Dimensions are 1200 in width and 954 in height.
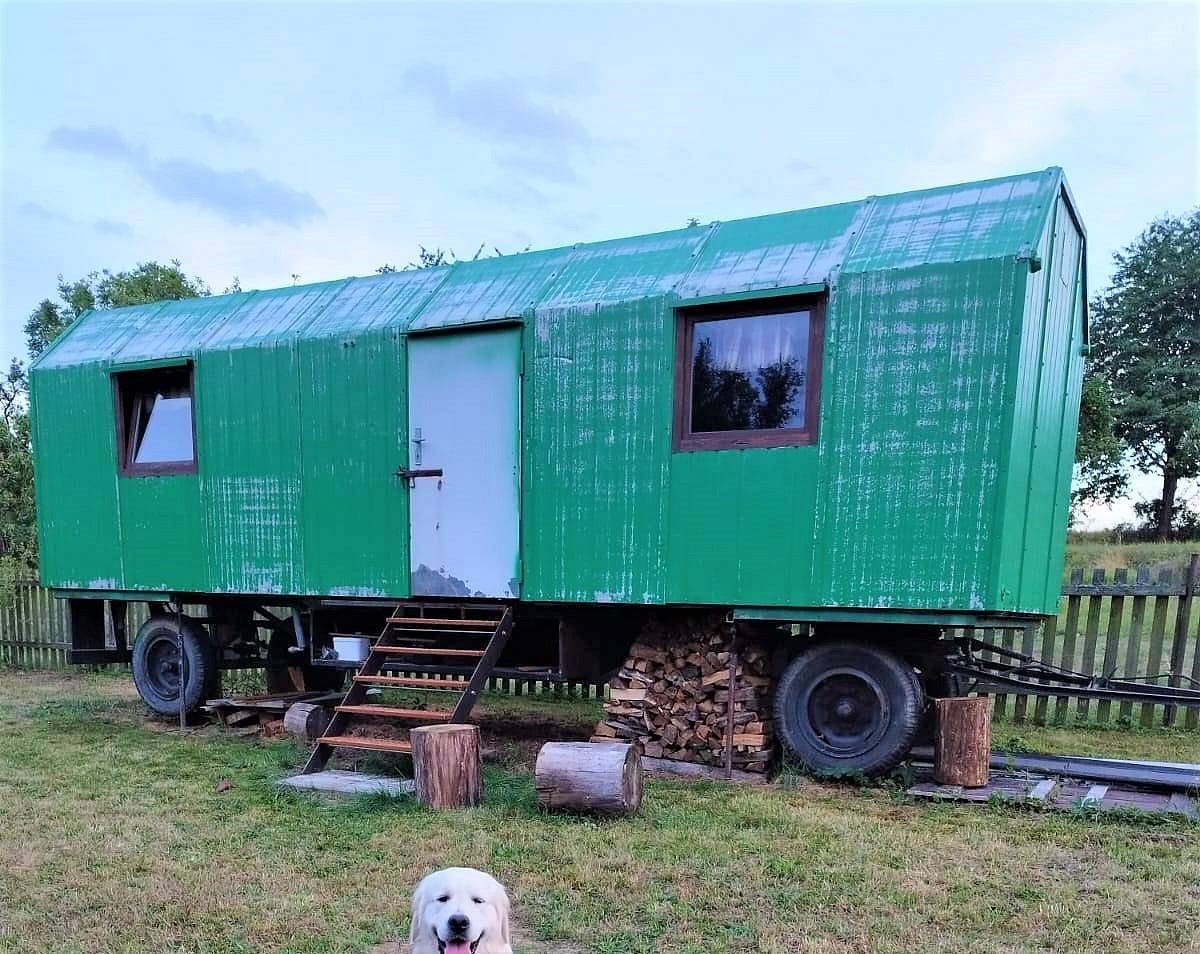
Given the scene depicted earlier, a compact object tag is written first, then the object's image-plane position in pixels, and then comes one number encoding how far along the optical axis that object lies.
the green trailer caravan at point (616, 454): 5.13
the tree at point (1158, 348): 28.09
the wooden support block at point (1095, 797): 4.73
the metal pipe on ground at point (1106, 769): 5.09
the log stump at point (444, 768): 4.95
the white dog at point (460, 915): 2.48
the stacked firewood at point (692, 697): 5.88
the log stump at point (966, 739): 5.09
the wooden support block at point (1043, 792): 4.80
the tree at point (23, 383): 12.91
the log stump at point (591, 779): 4.65
